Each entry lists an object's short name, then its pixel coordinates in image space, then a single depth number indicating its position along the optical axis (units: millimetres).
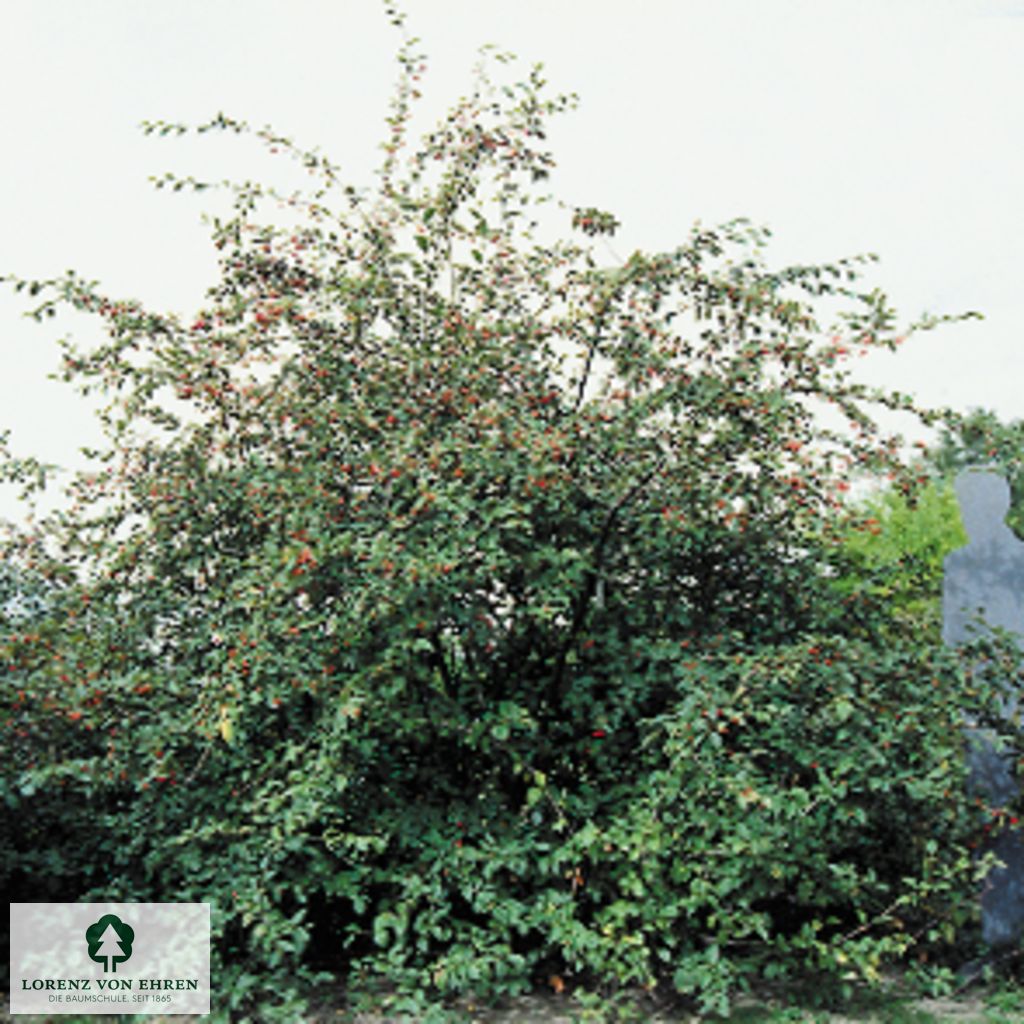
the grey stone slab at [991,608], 4895
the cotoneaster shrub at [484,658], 4410
